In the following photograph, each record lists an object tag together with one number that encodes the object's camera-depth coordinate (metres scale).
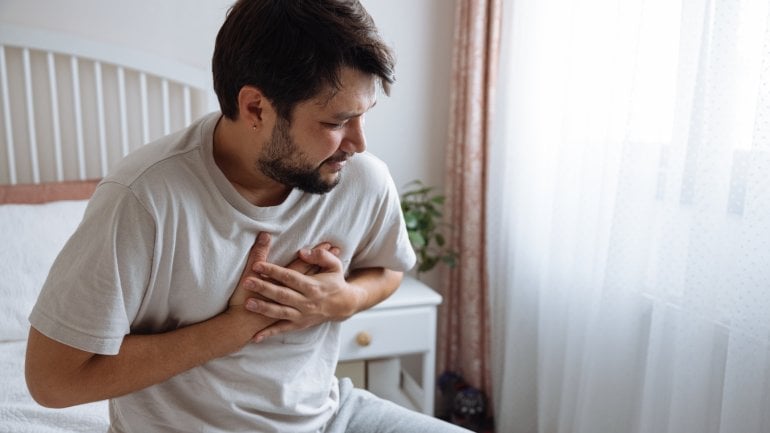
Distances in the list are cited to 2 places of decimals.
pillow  1.52
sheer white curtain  1.23
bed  1.60
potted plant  2.04
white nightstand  1.89
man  0.86
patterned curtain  2.06
